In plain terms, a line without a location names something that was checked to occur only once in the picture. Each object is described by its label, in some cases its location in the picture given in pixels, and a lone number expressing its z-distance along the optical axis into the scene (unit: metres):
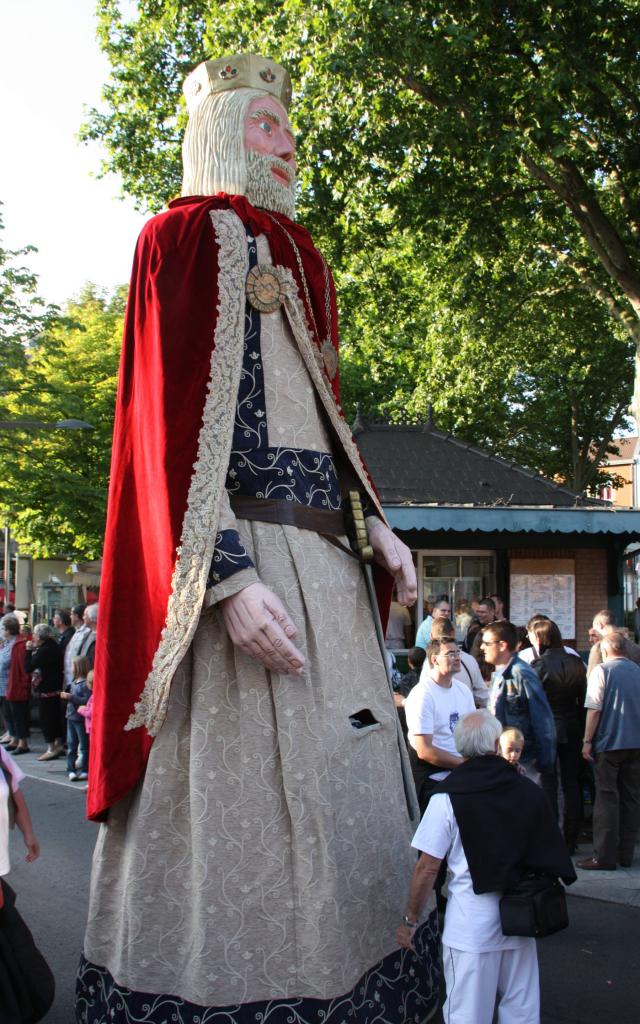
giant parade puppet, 2.90
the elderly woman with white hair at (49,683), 13.18
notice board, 15.22
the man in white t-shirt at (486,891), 3.62
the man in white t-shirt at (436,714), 6.36
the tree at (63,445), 21.81
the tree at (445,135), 11.77
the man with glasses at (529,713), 6.98
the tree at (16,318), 20.88
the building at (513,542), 14.36
